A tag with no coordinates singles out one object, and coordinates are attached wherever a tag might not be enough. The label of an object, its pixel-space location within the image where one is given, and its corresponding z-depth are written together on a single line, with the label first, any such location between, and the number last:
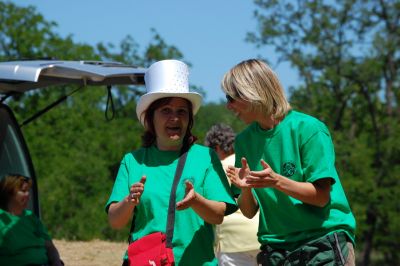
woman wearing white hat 6.27
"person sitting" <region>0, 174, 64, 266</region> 10.27
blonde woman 5.90
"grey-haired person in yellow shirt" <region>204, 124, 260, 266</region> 10.74
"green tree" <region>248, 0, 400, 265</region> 52.42
